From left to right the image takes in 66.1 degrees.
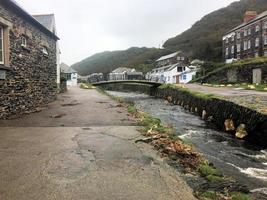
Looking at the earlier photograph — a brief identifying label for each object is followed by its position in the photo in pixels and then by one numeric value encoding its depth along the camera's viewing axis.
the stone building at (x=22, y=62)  8.56
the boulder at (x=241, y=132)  10.07
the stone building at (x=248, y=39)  34.28
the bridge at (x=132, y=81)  36.97
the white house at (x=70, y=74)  39.40
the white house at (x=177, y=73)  42.32
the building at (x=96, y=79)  39.84
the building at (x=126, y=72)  62.00
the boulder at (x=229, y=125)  11.41
